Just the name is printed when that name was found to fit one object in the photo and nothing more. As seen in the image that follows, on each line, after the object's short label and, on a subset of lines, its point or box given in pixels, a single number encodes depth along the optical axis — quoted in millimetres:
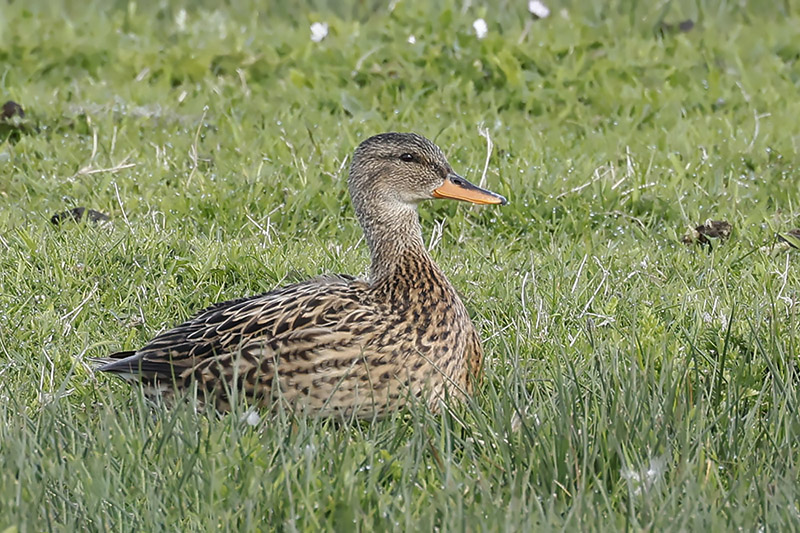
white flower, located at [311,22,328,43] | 18000
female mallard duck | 8383
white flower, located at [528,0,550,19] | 18734
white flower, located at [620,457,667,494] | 6516
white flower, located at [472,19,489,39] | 17469
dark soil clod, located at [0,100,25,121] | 14727
